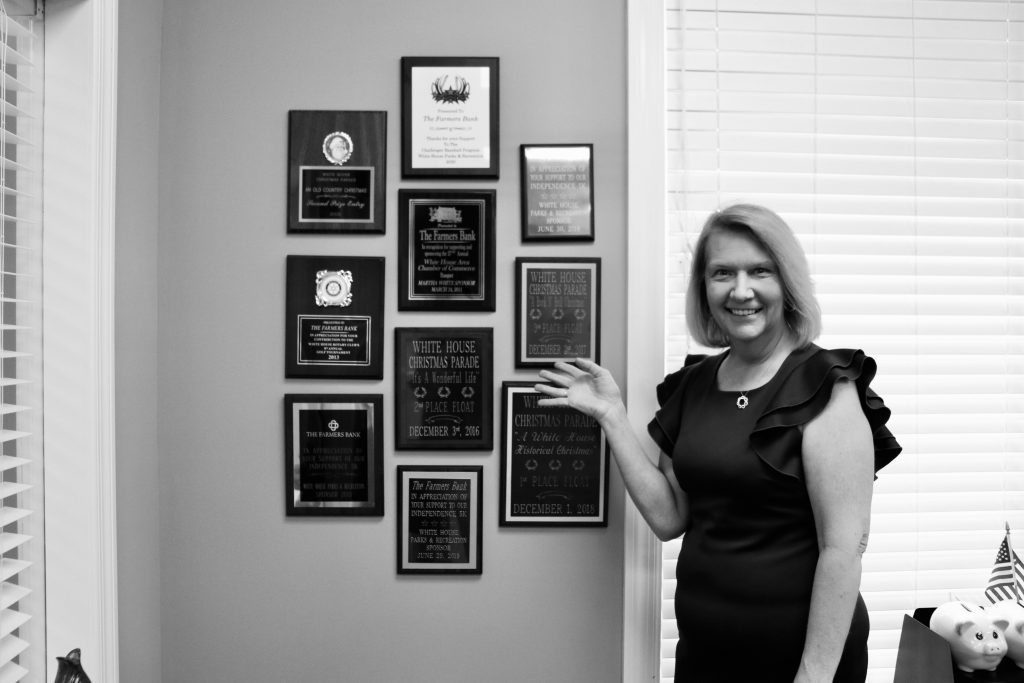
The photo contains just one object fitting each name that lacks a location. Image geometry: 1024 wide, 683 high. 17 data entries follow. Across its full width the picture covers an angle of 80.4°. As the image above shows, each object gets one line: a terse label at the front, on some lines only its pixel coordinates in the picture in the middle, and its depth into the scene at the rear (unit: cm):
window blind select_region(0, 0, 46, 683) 132
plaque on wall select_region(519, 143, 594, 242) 162
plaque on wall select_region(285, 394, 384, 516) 162
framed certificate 162
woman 118
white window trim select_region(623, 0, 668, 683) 161
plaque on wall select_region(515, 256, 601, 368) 163
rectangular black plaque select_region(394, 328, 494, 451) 163
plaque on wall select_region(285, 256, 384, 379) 162
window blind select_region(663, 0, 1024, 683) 166
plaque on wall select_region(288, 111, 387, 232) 162
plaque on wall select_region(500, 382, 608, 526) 163
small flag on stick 148
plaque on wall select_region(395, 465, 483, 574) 162
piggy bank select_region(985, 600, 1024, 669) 138
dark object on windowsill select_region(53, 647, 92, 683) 101
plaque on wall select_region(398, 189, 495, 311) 162
